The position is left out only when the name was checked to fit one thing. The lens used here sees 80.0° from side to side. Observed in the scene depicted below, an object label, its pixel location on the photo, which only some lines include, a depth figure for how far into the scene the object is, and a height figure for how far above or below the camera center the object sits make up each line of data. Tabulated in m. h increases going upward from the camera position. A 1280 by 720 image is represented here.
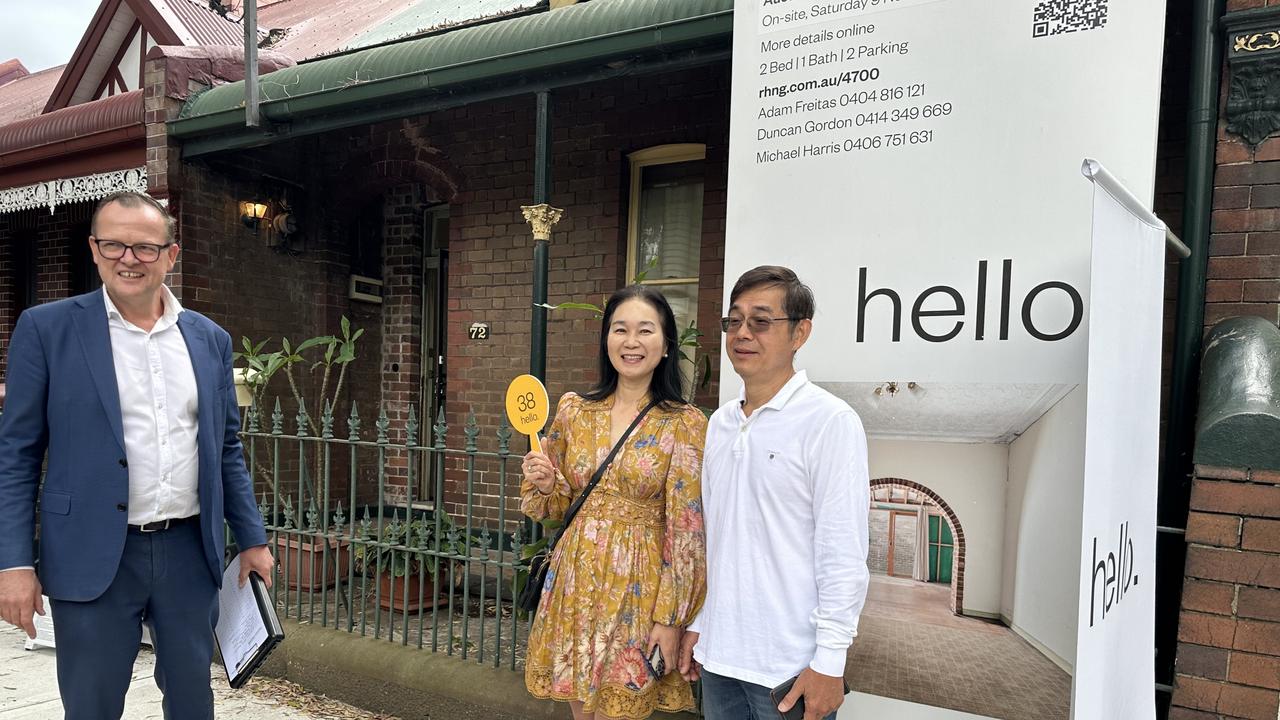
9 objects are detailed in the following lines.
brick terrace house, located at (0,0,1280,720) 4.22 +1.21
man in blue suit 2.22 -0.48
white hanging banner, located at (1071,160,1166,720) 1.70 -0.28
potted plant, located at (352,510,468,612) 3.78 -1.27
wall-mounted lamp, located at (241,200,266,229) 6.08 +0.87
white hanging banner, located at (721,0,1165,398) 2.14 +0.55
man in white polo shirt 1.81 -0.47
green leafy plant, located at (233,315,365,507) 4.80 -0.26
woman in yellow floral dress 2.24 -0.63
